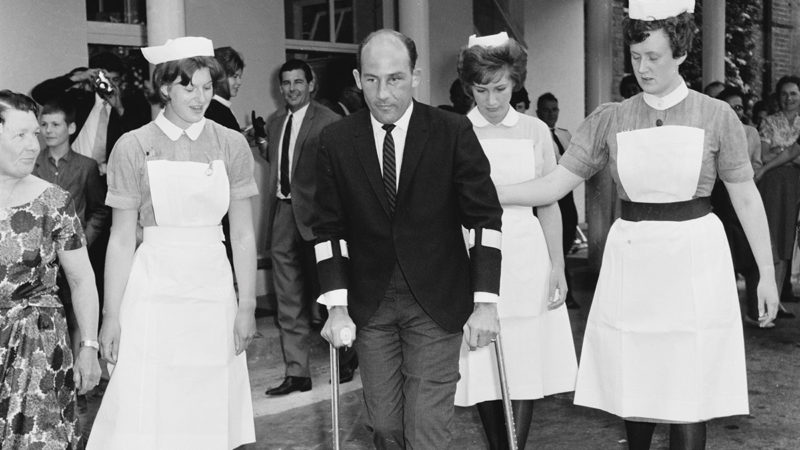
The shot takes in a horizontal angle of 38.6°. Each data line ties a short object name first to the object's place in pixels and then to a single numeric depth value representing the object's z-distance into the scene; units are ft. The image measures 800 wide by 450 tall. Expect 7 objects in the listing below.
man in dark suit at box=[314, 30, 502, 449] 12.32
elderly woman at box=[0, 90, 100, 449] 13.19
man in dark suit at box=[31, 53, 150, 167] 22.62
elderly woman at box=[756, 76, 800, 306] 31.35
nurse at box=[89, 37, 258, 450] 14.23
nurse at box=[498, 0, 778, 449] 14.06
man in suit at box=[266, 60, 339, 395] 22.80
